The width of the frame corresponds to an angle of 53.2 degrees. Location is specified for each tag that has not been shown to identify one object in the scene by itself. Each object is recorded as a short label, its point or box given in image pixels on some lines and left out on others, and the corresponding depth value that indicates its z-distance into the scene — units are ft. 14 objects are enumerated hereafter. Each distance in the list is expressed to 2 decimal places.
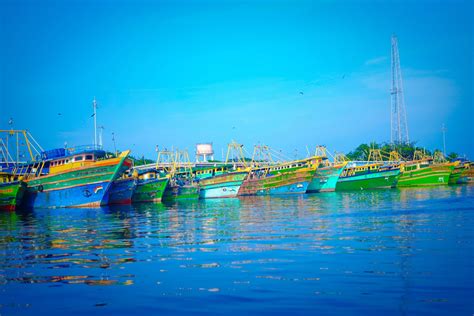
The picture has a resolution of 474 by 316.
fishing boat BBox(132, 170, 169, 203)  204.18
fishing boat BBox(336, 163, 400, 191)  269.23
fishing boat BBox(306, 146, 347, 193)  255.91
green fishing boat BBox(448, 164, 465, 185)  290.62
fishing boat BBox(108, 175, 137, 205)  183.42
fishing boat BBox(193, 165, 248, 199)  228.63
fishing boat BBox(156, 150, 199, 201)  222.69
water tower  418.51
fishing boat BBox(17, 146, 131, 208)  159.74
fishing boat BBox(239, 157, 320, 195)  240.53
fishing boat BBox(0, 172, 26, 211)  160.45
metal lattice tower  387.67
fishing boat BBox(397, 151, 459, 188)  275.18
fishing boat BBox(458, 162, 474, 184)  338.95
